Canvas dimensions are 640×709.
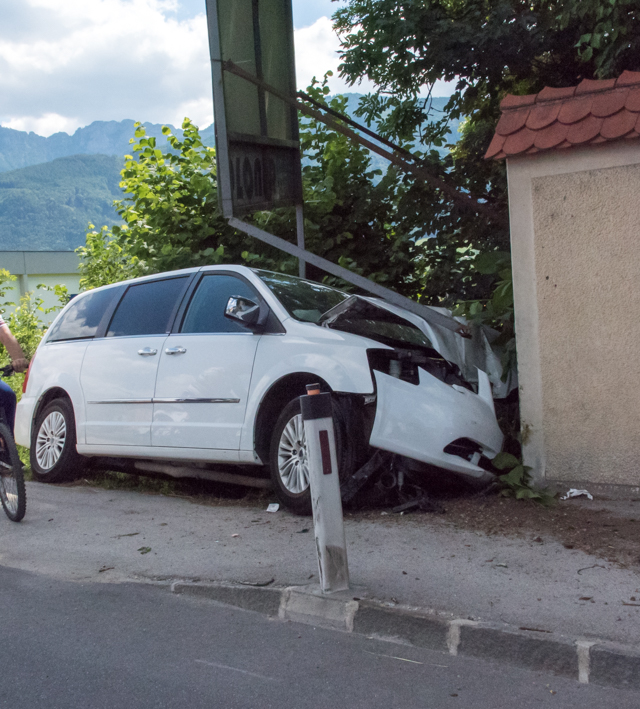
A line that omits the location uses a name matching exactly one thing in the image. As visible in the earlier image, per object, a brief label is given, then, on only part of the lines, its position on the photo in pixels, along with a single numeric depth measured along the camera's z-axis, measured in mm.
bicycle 5840
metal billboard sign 7219
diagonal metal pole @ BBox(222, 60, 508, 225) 8484
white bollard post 3924
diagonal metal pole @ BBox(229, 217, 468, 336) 7164
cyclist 6230
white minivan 5484
